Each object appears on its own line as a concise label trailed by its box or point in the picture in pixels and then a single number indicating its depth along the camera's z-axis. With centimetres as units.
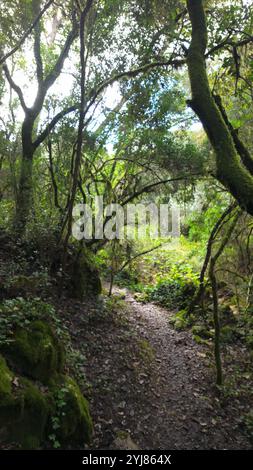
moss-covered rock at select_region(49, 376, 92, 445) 362
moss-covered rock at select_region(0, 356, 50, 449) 313
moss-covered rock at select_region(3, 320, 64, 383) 386
